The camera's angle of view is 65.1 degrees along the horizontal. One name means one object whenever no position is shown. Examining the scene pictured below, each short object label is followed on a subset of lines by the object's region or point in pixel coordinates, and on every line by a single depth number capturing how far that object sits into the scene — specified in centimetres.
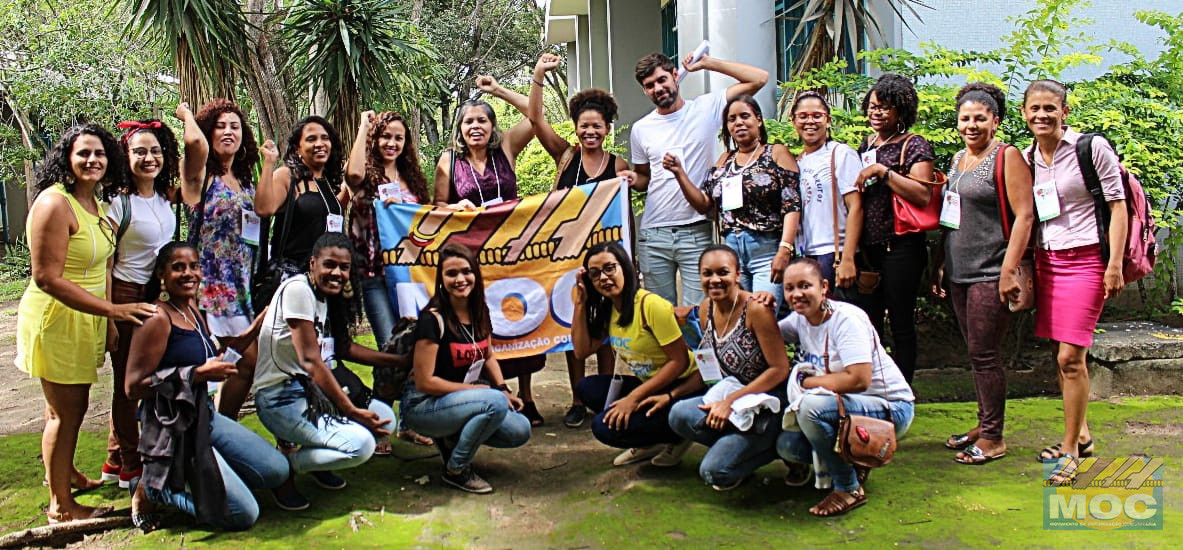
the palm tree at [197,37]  605
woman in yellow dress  351
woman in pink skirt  381
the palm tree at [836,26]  603
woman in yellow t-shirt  403
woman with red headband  384
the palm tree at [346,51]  666
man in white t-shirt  469
